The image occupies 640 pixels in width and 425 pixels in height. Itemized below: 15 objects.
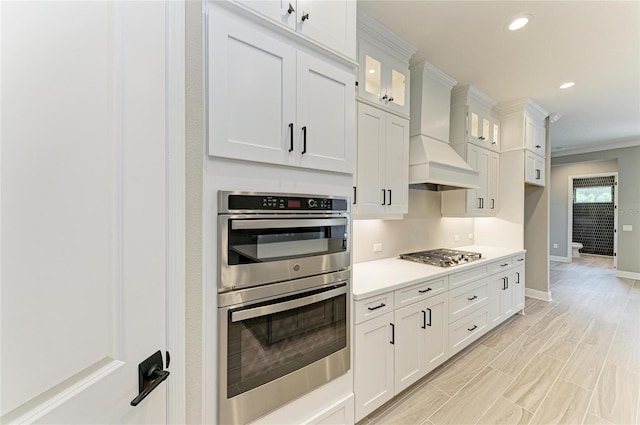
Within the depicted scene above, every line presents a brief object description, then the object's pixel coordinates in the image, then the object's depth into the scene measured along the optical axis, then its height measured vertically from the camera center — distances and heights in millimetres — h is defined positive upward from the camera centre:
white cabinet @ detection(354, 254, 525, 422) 1769 -956
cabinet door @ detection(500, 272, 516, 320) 3240 -1082
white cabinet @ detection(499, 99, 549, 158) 3748 +1254
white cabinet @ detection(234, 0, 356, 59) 1267 +1001
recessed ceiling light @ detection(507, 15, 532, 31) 2093 +1529
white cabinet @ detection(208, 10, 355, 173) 1136 +540
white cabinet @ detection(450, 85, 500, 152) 3301 +1231
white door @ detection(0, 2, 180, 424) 427 +5
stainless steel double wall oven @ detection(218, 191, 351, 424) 1161 -434
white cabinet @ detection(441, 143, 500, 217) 3299 +244
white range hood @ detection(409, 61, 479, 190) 2520 +798
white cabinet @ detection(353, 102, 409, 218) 2105 +389
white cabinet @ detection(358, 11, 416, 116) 2104 +1244
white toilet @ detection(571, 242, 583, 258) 7719 -1115
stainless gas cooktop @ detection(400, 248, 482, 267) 2535 -482
